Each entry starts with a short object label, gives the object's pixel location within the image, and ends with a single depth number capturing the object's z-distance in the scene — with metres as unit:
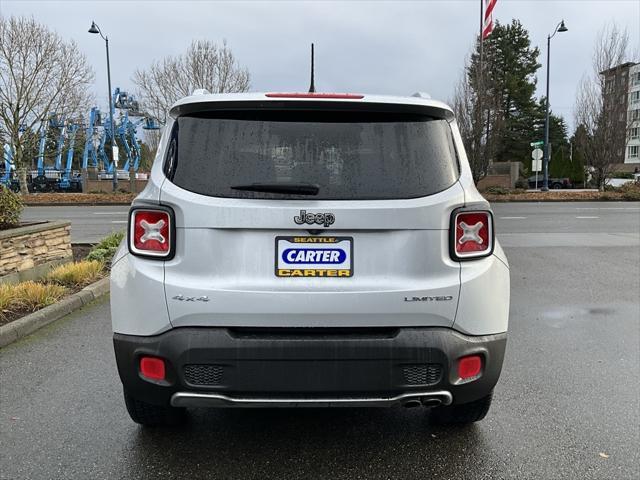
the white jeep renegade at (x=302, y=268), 2.38
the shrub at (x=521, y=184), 35.75
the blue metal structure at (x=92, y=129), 33.91
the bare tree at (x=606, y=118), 30.17
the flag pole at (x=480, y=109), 27.91
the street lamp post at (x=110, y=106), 28.25
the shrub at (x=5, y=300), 5.16
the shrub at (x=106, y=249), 7.91
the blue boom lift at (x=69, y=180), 40.31
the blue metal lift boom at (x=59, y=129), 28.38
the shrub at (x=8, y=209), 6.81
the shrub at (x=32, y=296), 5.41
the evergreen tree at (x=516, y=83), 53.00
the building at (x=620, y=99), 30.25
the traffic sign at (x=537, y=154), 30.72
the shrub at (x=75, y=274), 6.56
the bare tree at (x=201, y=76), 29.41
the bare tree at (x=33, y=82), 25.45
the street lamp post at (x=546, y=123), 29.86
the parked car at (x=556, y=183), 44.29
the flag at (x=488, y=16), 23.05
